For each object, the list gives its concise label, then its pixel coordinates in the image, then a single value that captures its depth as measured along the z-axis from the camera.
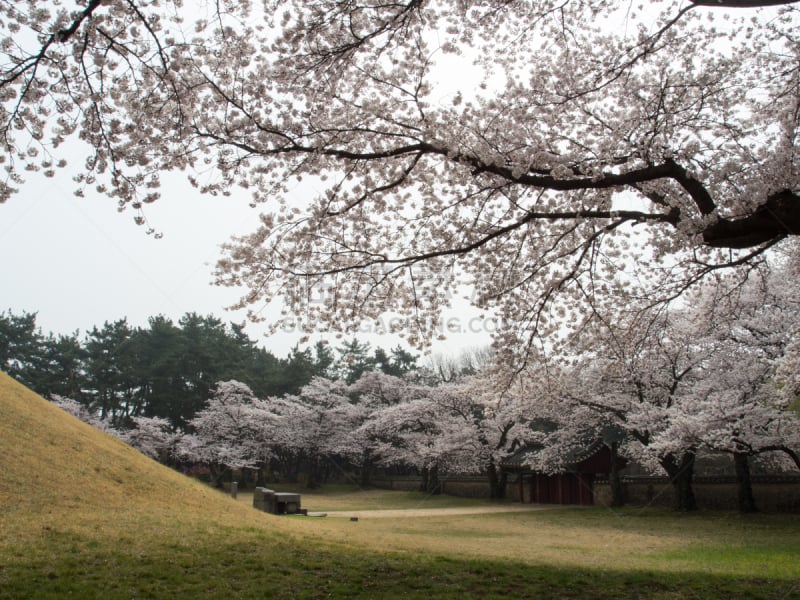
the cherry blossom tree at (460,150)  6.40
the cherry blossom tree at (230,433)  37.56
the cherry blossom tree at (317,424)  40.25
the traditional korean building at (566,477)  27.00
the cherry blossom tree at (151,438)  37.94
